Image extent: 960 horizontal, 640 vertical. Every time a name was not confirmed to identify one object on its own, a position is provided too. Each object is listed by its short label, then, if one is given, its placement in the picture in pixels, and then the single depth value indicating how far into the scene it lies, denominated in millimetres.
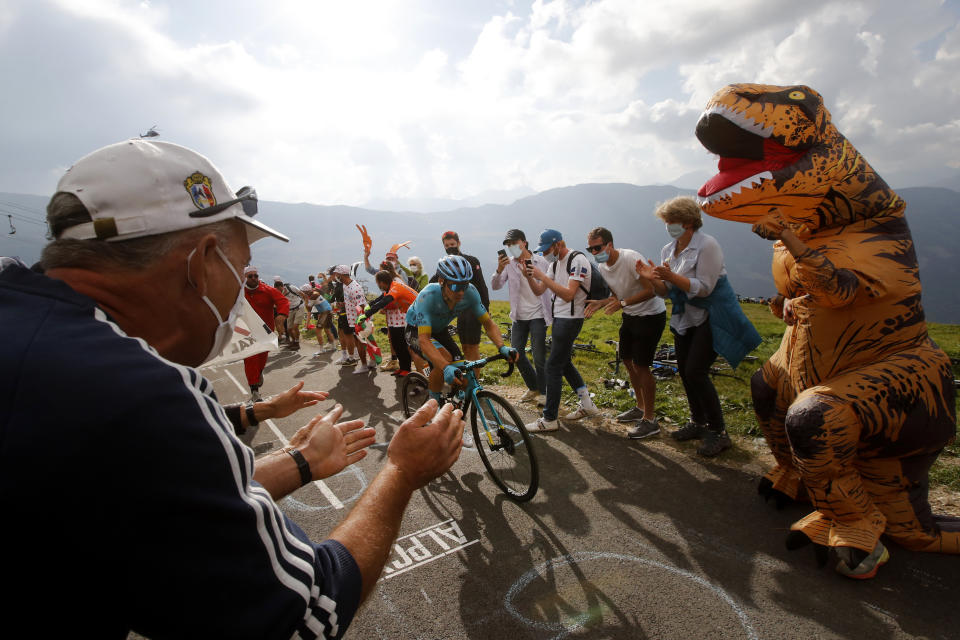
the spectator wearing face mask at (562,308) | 5148
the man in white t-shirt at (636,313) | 4980
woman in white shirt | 4254
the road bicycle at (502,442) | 3945
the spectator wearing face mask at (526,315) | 6211
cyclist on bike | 4762
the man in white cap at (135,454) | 794
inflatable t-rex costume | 2643
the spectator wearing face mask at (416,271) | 9927
